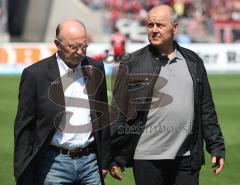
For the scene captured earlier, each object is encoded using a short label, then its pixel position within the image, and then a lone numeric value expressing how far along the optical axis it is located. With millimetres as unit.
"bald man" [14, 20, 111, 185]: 9852
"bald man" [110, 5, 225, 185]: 10758
